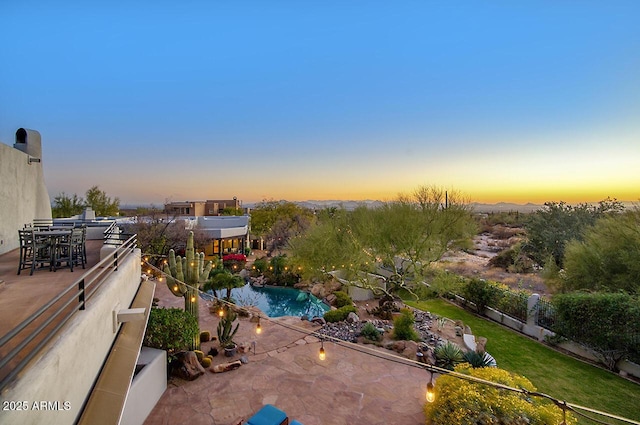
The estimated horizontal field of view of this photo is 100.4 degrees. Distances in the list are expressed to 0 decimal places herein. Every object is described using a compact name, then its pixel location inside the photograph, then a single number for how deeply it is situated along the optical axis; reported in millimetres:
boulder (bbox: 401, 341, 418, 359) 9359
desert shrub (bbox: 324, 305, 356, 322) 12659
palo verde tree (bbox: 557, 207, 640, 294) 10266
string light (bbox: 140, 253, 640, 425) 2879
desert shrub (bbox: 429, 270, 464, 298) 13156
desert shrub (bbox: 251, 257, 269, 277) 21831
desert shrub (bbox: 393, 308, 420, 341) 10727
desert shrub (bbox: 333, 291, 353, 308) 15406
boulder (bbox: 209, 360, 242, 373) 8143
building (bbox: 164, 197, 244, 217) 49906
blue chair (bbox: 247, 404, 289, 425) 5484
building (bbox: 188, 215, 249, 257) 25281
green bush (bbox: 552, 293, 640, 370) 8641
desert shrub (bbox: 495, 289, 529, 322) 12219
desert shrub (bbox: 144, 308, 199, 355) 7195
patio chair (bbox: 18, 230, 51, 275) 5383
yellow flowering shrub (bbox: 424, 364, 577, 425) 4879
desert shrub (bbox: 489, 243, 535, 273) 22844
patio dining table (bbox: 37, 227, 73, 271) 5496
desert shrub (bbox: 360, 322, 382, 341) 10844
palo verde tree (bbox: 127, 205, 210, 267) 17469
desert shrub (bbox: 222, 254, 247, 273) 22266
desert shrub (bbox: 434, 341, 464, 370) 8484
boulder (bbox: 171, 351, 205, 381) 7723
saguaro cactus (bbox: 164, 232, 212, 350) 9602
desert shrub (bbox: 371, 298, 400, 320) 13797
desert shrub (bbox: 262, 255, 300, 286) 20219
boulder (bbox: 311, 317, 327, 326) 12394
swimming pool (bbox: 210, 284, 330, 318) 15992
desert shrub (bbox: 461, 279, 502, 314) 13539
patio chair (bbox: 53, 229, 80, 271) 5680
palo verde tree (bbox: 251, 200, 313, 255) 29000
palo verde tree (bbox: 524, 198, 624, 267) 20984
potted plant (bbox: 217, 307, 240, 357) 9100
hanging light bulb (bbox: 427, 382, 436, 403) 4862
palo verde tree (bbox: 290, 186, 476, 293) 13094
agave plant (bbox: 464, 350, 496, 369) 7918
